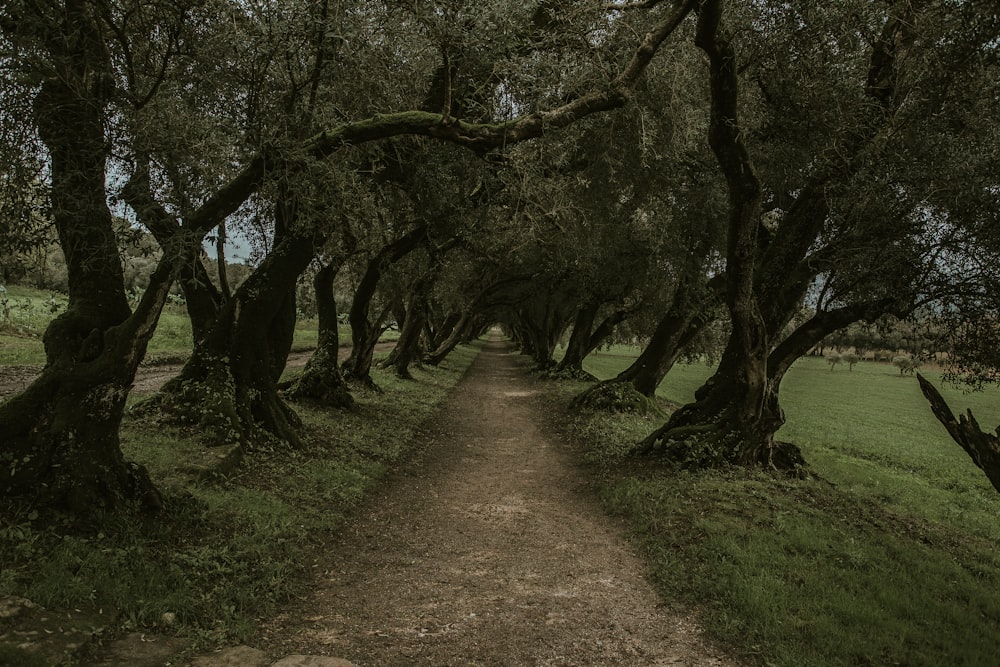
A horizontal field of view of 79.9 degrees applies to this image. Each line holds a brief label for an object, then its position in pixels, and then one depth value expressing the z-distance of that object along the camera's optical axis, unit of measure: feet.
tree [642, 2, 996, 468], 27.84
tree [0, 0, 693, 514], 19.89
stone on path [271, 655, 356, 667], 15.23
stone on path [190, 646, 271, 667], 14.96
